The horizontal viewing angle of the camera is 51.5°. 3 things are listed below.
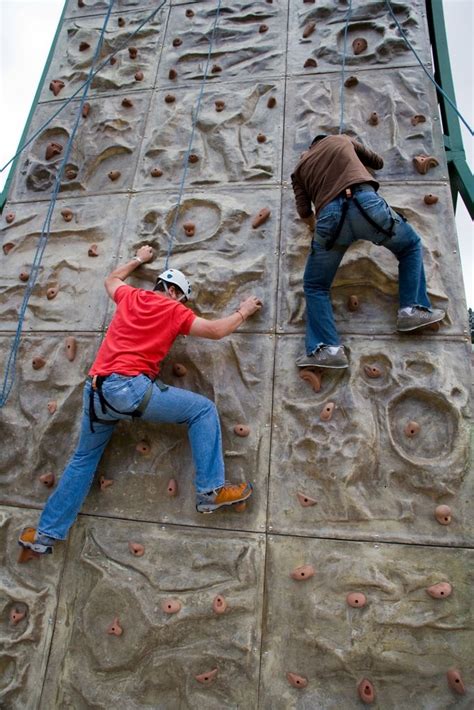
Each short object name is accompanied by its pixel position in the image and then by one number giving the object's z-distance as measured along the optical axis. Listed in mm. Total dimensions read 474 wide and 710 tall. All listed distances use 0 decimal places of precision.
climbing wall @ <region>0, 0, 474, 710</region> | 2689
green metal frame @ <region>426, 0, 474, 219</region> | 3674
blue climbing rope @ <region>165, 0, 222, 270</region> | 3801
